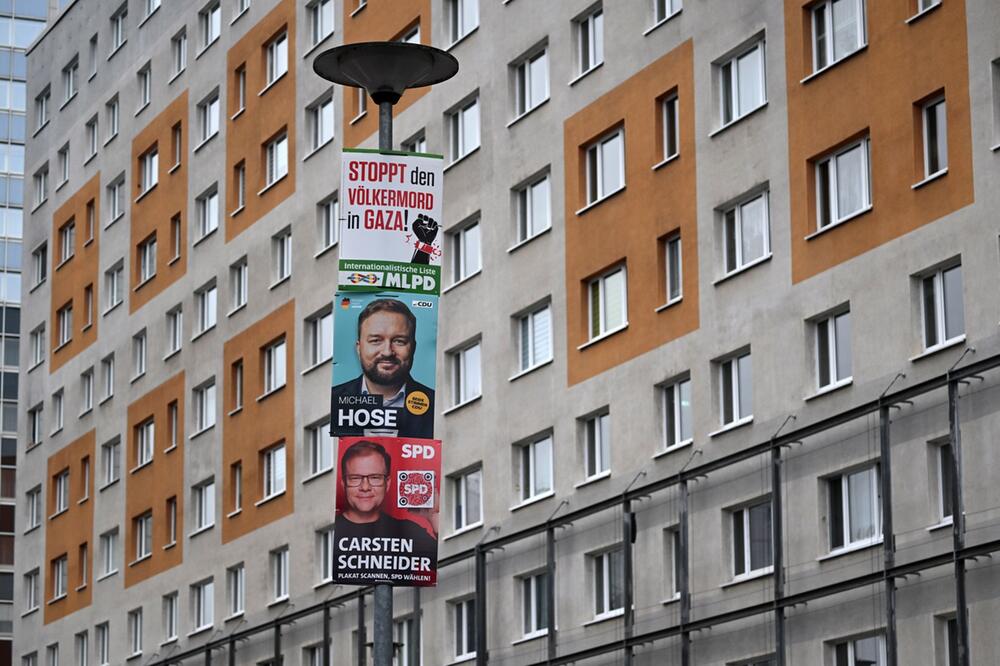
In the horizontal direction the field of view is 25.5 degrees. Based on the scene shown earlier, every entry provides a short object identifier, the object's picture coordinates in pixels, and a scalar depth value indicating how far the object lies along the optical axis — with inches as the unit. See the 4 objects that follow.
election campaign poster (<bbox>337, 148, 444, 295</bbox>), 818.2
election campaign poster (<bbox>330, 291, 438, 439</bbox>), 796.0
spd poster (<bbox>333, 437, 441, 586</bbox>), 777.6
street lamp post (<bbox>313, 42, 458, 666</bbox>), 826.8
